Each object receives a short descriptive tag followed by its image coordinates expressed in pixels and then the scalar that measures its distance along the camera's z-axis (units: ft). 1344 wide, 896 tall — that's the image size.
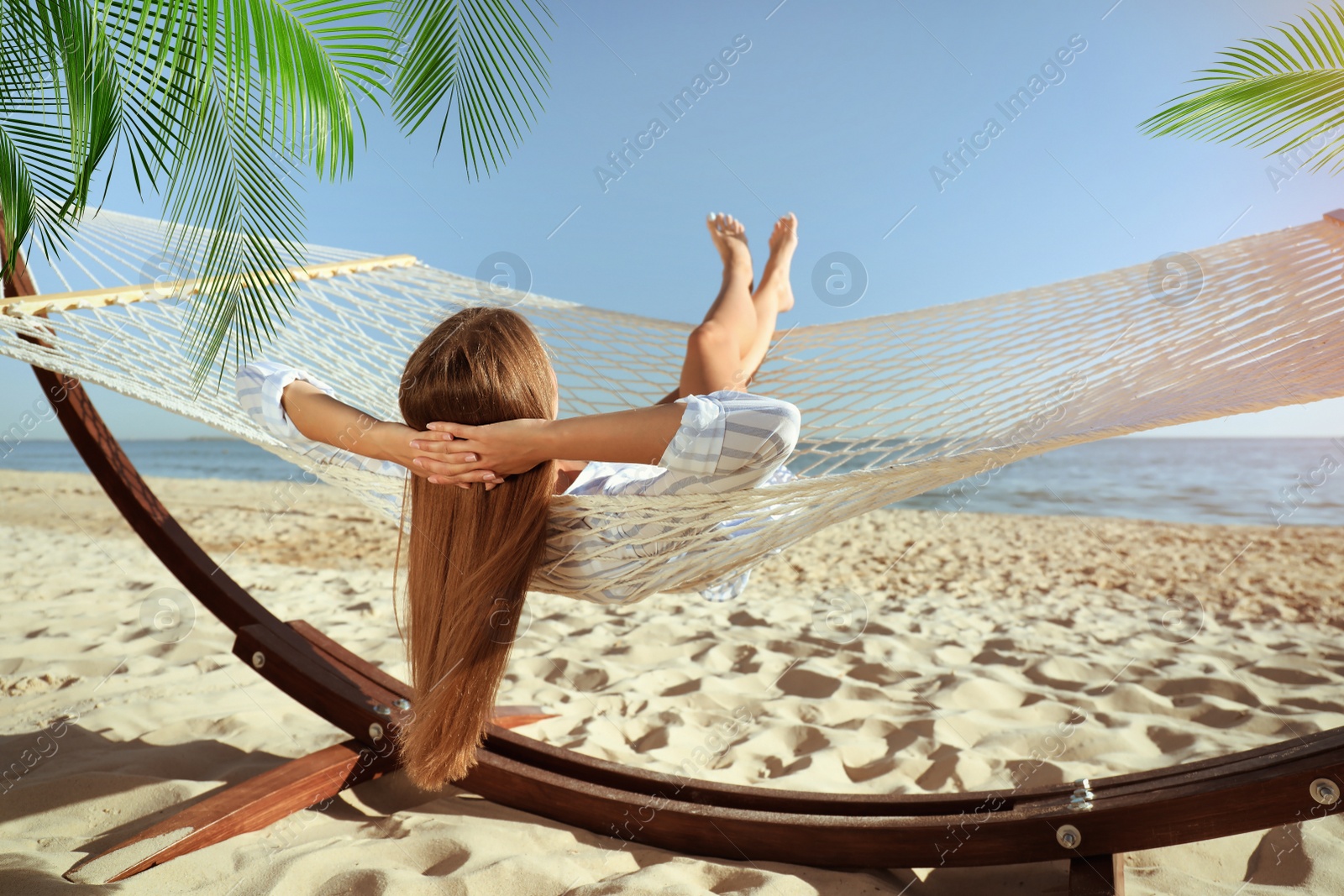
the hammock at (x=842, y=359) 3.05
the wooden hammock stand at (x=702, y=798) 2.88
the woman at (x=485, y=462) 2.68
